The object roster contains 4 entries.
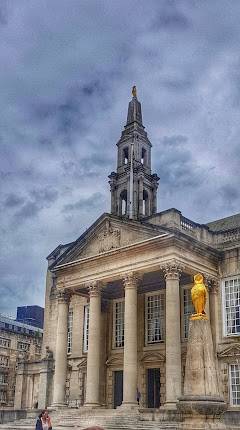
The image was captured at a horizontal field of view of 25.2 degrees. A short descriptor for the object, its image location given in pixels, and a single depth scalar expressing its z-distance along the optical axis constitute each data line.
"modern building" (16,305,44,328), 78.45
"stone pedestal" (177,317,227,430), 14.23
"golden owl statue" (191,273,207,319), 15.98
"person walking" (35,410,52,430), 17.64
